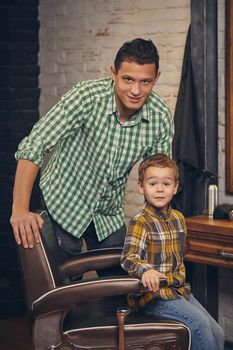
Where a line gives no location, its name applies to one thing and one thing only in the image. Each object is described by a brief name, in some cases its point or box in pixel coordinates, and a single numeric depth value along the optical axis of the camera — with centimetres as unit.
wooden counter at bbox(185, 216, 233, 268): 364
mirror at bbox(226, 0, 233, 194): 398
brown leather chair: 280
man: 305
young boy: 286
